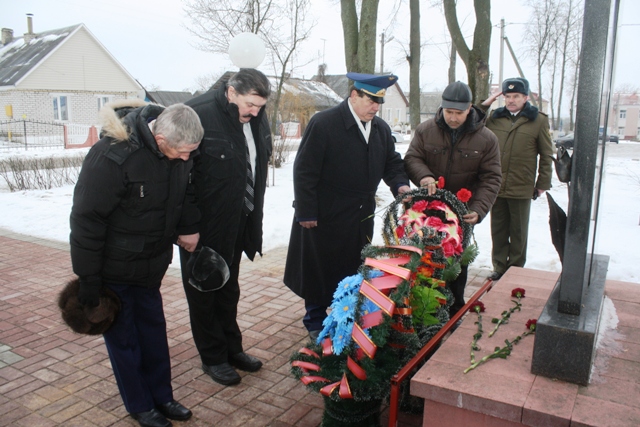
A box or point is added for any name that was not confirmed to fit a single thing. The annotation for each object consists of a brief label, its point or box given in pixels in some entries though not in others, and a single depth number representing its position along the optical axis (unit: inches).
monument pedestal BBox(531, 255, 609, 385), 87.4
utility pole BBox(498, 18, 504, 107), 779.4
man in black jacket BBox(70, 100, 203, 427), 98.9
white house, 1175.0
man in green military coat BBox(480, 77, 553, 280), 202.2
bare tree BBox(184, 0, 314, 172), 479.8
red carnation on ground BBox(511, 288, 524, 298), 135.9
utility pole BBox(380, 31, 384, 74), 1298.0
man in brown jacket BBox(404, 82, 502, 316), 148.1
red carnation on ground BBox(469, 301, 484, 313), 124.4
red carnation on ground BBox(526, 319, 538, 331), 112.3
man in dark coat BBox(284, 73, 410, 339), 142.4
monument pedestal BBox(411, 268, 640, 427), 81.0
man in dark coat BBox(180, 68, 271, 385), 120.1
